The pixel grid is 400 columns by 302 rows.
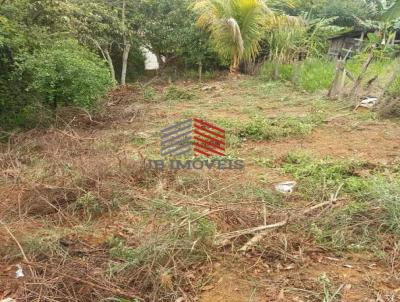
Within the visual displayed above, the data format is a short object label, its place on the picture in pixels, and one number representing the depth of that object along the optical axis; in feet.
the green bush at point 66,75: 17.99
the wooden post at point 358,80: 21.63
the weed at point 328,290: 6.95
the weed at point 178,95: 28.14
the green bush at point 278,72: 31.63
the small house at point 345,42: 41.27
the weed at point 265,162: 13.98
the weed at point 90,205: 10.58
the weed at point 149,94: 28.27
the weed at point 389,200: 9.02
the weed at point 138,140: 17.42
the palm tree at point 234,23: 32.32
